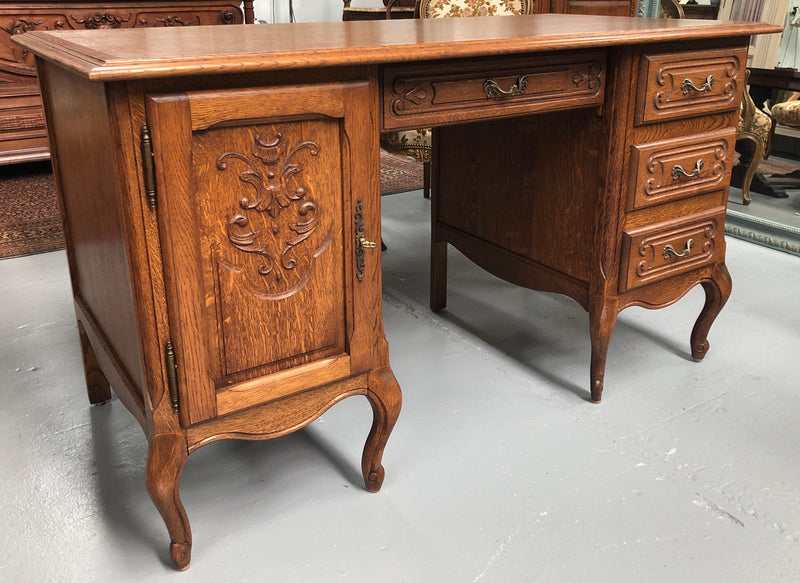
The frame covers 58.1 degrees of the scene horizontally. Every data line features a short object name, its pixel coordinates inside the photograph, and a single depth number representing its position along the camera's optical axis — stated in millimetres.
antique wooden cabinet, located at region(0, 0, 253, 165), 3980
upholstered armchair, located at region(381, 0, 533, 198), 3018
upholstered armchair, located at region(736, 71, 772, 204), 3398
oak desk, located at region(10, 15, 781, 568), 1206
